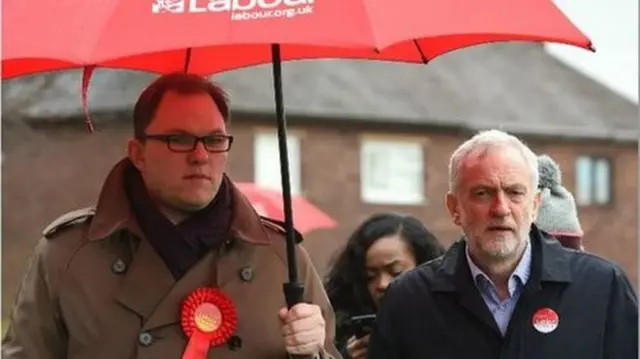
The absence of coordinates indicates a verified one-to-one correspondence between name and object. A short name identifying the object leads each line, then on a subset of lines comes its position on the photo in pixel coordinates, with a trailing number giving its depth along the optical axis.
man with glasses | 7.91
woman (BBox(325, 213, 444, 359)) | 10.59
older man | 8.02
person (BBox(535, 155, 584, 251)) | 10.03
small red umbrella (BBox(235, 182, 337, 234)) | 19.34
